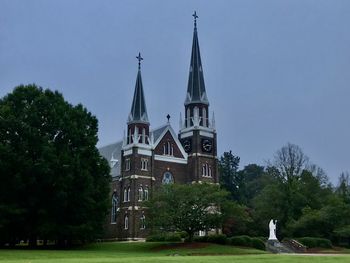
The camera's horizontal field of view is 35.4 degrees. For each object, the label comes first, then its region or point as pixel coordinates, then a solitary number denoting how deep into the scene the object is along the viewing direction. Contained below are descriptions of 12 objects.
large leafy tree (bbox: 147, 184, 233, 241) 55.56
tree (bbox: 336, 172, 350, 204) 75.57
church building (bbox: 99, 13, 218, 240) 74.81
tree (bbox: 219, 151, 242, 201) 104.50
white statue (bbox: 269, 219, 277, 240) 61.12
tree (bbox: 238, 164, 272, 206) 90.71
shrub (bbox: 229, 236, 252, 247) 55.20
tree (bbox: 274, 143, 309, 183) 77.88
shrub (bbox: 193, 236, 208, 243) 58.11
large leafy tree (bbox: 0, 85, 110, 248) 50.12
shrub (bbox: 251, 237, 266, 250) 55.31
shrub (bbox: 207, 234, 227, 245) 56.47
